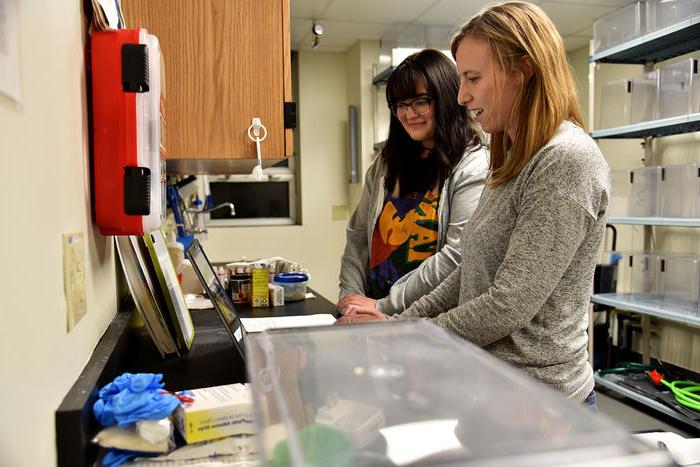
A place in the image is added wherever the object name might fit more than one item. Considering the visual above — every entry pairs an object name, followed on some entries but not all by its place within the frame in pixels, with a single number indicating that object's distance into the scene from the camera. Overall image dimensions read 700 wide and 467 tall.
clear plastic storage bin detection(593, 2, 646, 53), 3.15
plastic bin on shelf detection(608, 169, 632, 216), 4.03
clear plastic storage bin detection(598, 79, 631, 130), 3.33
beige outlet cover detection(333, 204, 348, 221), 4.94
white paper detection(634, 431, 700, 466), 1.01
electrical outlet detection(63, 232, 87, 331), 0.74
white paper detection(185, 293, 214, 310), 1.83
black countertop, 0.65
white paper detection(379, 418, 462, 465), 0.36
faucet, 3.11
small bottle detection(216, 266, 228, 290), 2.08
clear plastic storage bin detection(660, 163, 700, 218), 2.93
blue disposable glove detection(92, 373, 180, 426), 0.70
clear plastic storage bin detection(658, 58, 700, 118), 2.89
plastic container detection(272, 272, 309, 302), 1.96
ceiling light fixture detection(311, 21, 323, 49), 3.98
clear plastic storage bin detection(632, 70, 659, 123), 3.18
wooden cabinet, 1.43
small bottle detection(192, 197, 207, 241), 3.33
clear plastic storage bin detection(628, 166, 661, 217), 3.17
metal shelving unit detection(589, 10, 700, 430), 2.87
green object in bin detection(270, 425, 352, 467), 0.33
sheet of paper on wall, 0.51
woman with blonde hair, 0.95
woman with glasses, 1.56
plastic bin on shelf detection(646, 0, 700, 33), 2.88
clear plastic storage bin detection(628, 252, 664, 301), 3.26
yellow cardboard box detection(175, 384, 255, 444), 0.72
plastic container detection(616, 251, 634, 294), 3.42
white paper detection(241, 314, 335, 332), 1.51
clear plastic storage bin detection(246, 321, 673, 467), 0.33
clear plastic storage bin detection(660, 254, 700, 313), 3.00
